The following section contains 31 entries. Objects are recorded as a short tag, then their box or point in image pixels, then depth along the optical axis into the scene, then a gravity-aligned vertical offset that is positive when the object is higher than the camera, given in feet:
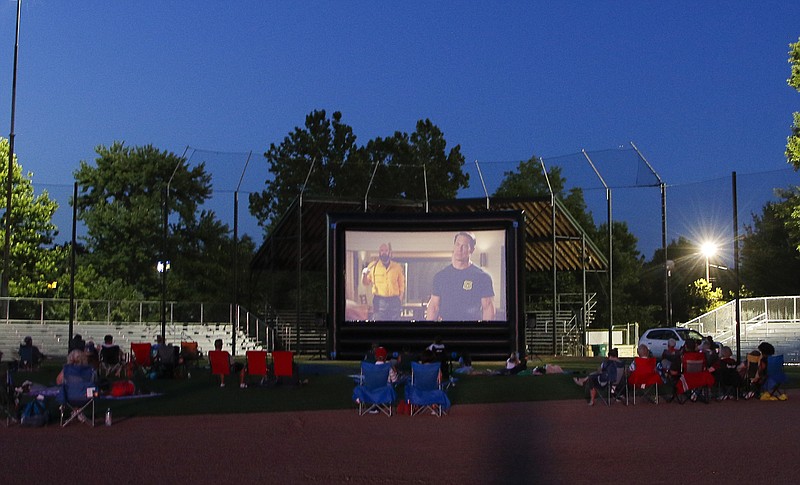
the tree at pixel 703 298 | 156.97 +5.05
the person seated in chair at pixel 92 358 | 46.94 -1.35
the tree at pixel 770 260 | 157.99 +10.70
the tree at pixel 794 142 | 110.52 +20.06
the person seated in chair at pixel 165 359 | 68.59 -1.97
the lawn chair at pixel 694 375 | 52.06 -2.22
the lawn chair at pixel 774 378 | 54.44 -2.48
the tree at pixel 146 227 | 155.94 +15.58
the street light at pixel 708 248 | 125.21 +10.39
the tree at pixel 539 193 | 163.53 +21.88
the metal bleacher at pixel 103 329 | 109.09 +0.02
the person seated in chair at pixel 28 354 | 76.02 -1.85
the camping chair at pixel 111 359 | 68.33 -1.97
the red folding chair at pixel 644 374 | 52.19 -2.18
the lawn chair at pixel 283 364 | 59.77 -1.98
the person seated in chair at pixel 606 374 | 51.60 -2.16
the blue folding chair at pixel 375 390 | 46.50 -2.71
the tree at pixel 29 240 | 138.41 +11.95
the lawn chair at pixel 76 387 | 40.70 -2.26
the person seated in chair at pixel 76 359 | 41.56 -1.20
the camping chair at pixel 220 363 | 62.54 -2.02
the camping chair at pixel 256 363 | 60.08 -1.94
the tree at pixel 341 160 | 175.52 +31.68
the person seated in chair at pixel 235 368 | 61.98 -2.59
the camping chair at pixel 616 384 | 51.65 -2.67
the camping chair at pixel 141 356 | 71.82 -1.86
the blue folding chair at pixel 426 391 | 45.85 -2.72
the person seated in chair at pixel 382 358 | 53.83 -1.68
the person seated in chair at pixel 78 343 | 70.03 -0.95
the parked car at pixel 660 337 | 97.55 -0.61
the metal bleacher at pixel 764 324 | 110.11 +0.77
